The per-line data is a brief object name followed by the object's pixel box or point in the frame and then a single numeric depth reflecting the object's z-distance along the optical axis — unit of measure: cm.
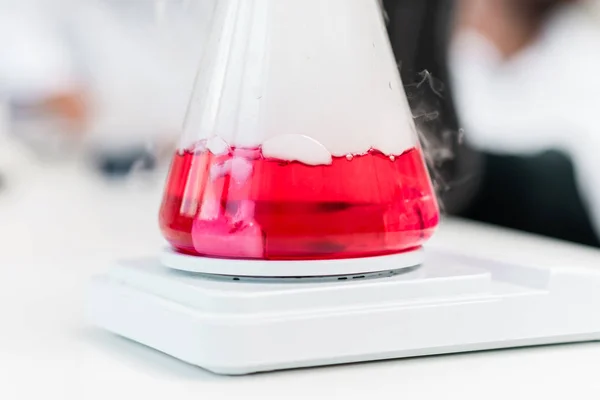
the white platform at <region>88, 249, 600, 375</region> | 49
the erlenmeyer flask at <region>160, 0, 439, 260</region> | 51
